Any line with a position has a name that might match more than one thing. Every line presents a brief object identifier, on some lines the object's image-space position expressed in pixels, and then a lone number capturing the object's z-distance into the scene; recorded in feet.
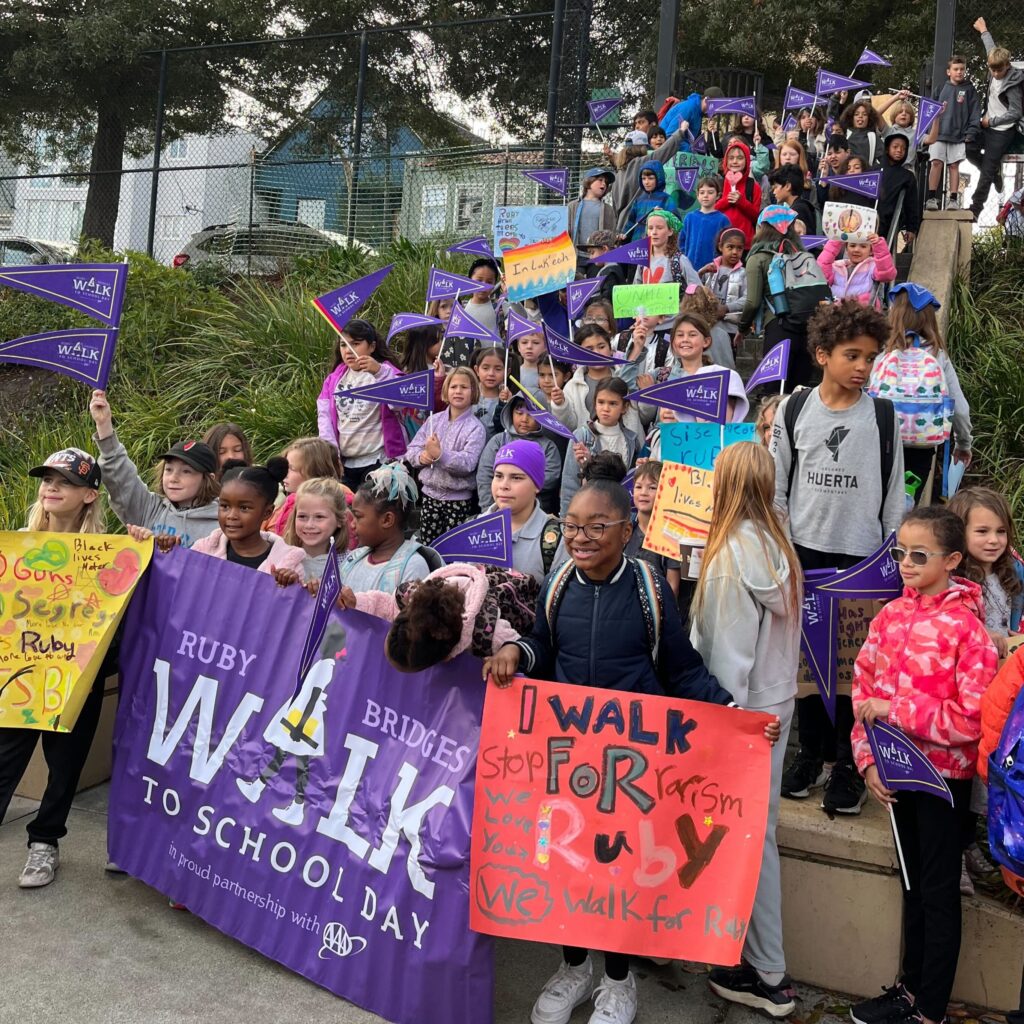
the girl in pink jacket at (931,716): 11.98
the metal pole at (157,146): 47.96
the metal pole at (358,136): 46.32
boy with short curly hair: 15.42
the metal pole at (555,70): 46.34
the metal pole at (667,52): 49.37
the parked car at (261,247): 44.70
